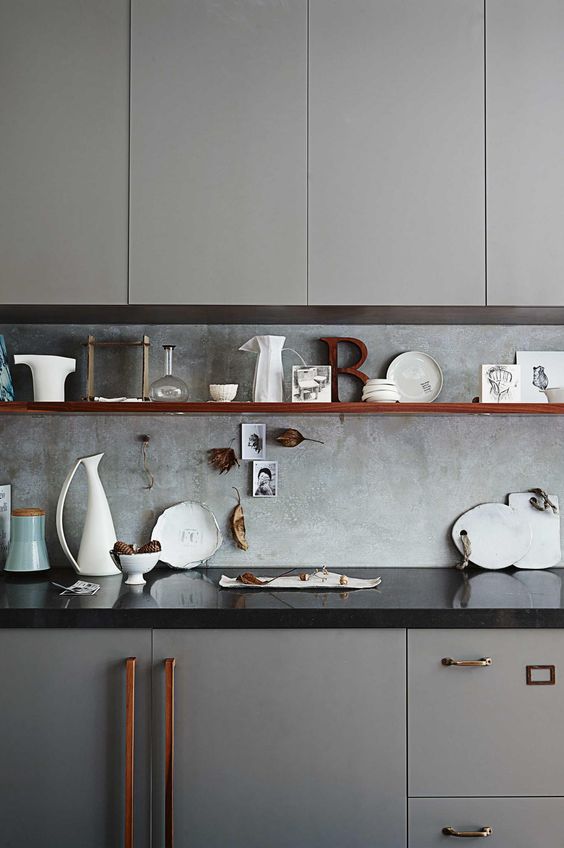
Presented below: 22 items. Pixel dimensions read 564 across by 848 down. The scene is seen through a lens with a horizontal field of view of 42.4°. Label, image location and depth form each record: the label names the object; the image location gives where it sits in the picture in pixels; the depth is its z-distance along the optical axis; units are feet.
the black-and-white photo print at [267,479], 7.82
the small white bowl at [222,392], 7.14
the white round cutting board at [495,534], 7.63
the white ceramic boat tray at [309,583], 6.73
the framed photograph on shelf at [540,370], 7.77
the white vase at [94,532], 7.24
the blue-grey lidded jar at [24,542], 7.30
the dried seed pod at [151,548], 6.73
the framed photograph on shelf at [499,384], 7.34
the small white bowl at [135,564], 6.64
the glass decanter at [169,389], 7.23
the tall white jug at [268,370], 7.22
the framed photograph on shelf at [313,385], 7.23
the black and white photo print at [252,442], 7.81
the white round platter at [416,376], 7.76
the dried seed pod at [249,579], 6.73
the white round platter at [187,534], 7.66
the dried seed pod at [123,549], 6.66
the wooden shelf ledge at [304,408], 6.90
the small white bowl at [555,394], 7.07
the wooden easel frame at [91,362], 7.48
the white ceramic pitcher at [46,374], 7.24
